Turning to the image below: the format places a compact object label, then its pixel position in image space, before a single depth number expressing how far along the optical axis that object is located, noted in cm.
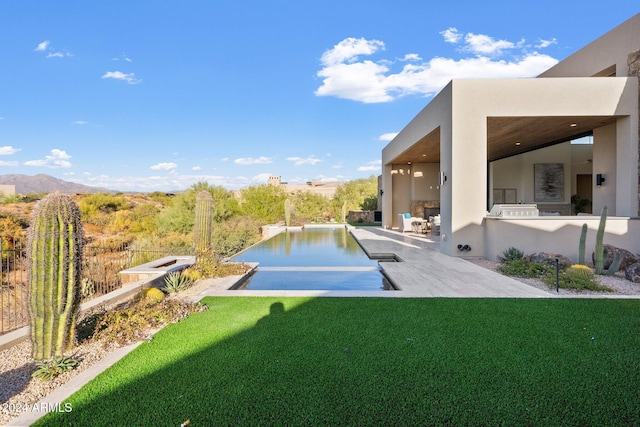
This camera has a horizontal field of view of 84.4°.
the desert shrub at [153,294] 529
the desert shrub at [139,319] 374
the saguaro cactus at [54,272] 303
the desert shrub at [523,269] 693
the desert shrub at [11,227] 1265
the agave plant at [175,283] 602
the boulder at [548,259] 732
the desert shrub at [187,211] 1677
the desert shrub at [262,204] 2255
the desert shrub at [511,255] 797
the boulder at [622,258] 739
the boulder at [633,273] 648
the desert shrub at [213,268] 723
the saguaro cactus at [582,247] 715
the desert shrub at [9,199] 2538
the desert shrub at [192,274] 683
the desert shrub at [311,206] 2970
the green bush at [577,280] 583
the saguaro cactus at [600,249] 681
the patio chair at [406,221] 1669
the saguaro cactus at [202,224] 746
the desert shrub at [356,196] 2828
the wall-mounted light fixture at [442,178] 990
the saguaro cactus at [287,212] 2200
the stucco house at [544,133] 856
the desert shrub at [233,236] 1197
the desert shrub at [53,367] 294
